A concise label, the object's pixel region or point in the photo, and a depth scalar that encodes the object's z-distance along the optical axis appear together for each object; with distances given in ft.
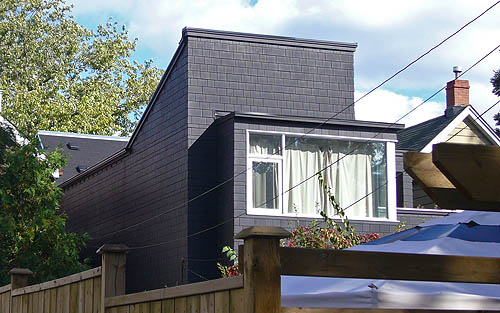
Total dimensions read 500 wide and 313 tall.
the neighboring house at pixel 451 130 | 81.82
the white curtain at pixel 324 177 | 56.34
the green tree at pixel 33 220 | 56.65
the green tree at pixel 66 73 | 125.59
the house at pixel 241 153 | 55.72
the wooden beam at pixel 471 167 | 12.00
